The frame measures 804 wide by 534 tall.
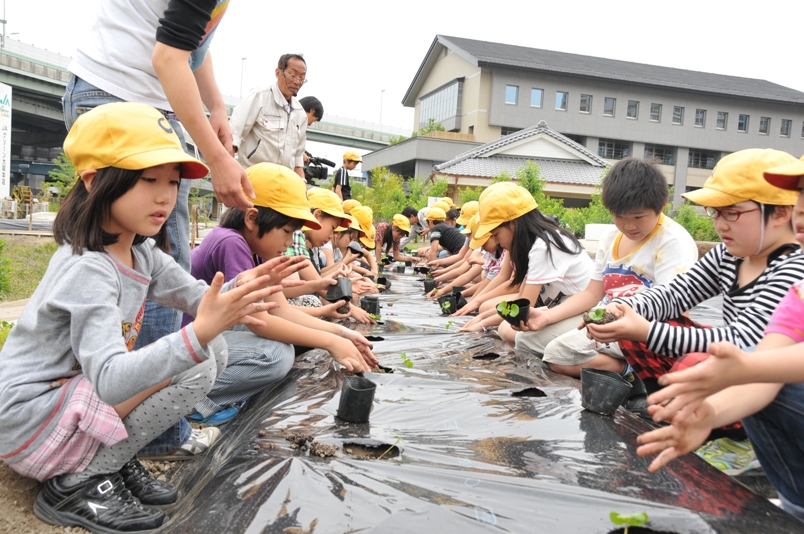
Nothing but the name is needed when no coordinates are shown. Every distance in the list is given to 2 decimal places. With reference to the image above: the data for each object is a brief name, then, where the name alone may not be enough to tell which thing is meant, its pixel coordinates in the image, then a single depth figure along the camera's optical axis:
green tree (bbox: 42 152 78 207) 16.61
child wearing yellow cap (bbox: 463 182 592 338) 3.48
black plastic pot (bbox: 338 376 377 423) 1.89
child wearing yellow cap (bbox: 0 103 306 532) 1.44
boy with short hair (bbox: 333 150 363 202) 8.47
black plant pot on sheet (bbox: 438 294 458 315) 4.98
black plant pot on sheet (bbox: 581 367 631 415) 2.00
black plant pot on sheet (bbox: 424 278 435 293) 6.57
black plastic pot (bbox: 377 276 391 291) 6.95
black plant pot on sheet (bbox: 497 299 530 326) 2.76
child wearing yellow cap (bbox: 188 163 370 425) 2.40
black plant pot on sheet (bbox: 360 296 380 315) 4.36
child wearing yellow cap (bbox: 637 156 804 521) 1.18
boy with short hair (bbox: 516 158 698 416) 2.78
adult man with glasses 4.02
